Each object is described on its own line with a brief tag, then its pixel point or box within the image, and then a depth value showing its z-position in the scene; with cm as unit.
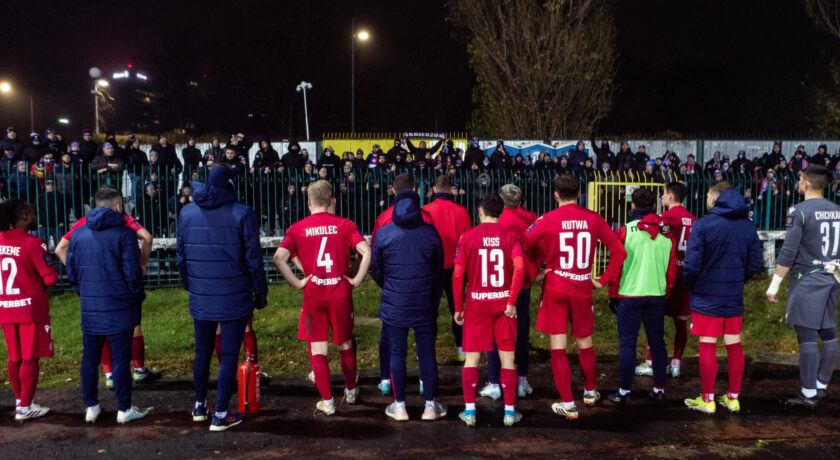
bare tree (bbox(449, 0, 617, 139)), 2225
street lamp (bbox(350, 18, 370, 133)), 2606
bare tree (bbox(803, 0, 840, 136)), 2386
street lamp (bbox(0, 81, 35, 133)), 5266
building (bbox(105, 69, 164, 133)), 5869
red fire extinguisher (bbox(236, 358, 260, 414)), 534
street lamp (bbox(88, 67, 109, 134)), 3258
